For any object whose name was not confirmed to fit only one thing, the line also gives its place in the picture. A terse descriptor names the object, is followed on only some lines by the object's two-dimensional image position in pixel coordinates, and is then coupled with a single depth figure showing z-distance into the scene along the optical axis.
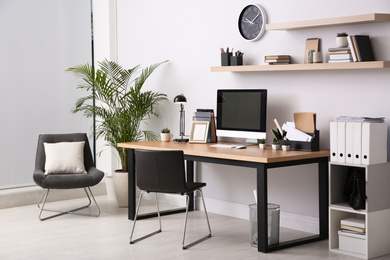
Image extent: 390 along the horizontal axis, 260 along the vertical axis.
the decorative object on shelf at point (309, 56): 4.52
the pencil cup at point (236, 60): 5.11
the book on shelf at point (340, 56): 4.21
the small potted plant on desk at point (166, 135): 5.54
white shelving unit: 3.98
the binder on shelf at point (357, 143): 3.99
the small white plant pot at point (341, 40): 4.27
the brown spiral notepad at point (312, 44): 4.53
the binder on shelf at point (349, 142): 4.04
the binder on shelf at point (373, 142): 3.94
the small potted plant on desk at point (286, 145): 4.51
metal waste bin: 4.36
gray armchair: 5.31
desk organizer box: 4.40
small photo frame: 5.24
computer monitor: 4.85
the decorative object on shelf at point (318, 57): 4.47
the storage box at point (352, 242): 4.01
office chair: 4.24
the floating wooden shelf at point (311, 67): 4.03
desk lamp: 5.45
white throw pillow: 5.55
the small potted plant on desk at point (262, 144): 4.72
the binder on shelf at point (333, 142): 4.13
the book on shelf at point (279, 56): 4.70
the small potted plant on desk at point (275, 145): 4.59
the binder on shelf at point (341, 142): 4.09
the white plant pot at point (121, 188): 5.88
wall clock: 4.98
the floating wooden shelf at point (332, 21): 4.02
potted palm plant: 5.95
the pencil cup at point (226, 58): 5.19
